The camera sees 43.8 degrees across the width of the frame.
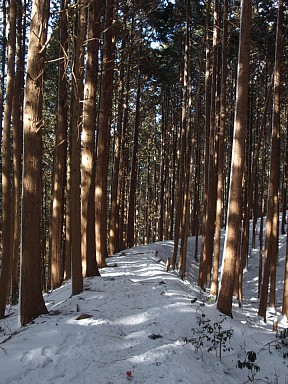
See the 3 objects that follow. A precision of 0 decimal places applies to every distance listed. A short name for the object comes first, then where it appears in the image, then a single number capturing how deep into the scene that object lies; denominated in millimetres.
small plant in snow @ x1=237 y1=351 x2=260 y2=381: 4805
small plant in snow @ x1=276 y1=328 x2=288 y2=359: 6131
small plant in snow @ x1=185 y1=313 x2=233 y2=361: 5539
